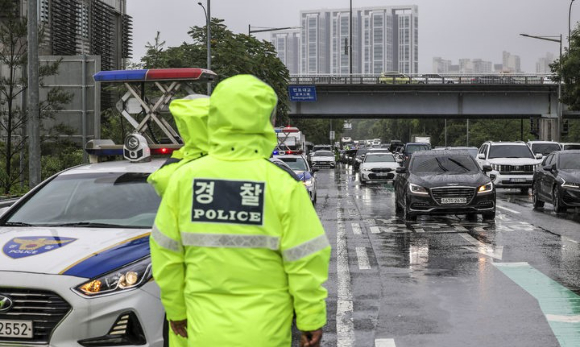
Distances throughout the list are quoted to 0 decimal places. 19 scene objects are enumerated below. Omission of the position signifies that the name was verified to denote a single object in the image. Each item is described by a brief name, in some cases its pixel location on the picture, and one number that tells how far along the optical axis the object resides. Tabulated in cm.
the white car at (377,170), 3869
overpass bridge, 5744
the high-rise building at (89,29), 3784
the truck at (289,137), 4759
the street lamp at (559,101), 5352
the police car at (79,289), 527
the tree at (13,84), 1798
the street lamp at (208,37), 3691
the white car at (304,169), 2394
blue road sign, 5666
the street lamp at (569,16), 5678
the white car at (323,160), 6431
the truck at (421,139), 9581
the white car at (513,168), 2980
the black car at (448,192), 1792
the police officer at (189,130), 449
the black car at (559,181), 1998
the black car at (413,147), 4912
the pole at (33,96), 1502
